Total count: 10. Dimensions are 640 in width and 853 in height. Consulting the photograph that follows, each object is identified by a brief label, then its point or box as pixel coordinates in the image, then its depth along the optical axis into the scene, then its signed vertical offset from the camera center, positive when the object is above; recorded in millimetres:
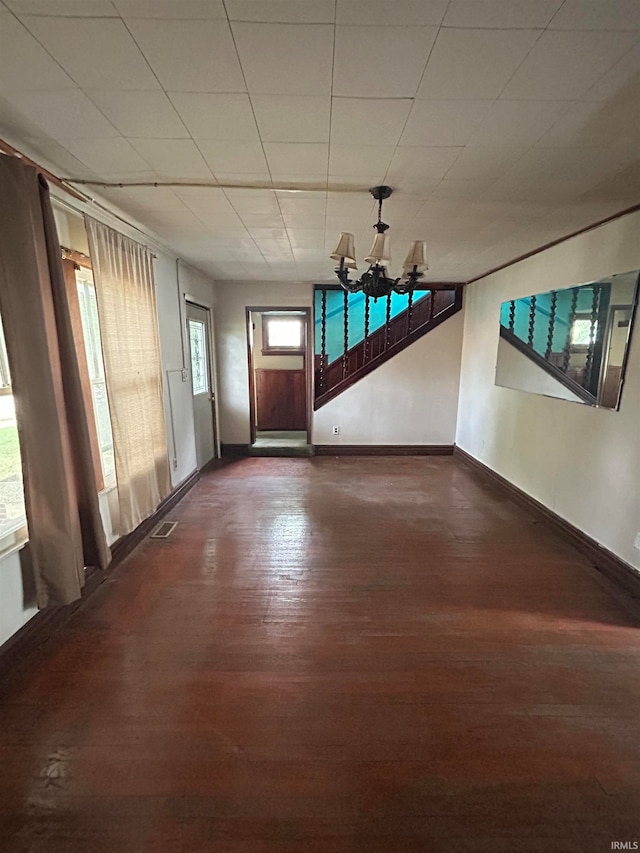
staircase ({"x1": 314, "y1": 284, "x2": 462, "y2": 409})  5469 +443
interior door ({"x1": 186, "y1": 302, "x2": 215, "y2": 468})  4621 -341
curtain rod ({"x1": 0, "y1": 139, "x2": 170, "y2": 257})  1798 +970
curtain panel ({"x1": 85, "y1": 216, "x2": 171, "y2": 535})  2559 -69
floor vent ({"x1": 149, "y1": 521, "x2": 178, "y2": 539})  3232 -1499
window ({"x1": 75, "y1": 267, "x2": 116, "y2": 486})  2547 -83
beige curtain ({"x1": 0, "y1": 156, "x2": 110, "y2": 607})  1748 -115
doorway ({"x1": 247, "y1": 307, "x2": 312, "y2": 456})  6668 -321
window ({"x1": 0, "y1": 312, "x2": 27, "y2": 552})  1849 -593
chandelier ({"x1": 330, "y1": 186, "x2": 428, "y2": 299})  2283 +577
